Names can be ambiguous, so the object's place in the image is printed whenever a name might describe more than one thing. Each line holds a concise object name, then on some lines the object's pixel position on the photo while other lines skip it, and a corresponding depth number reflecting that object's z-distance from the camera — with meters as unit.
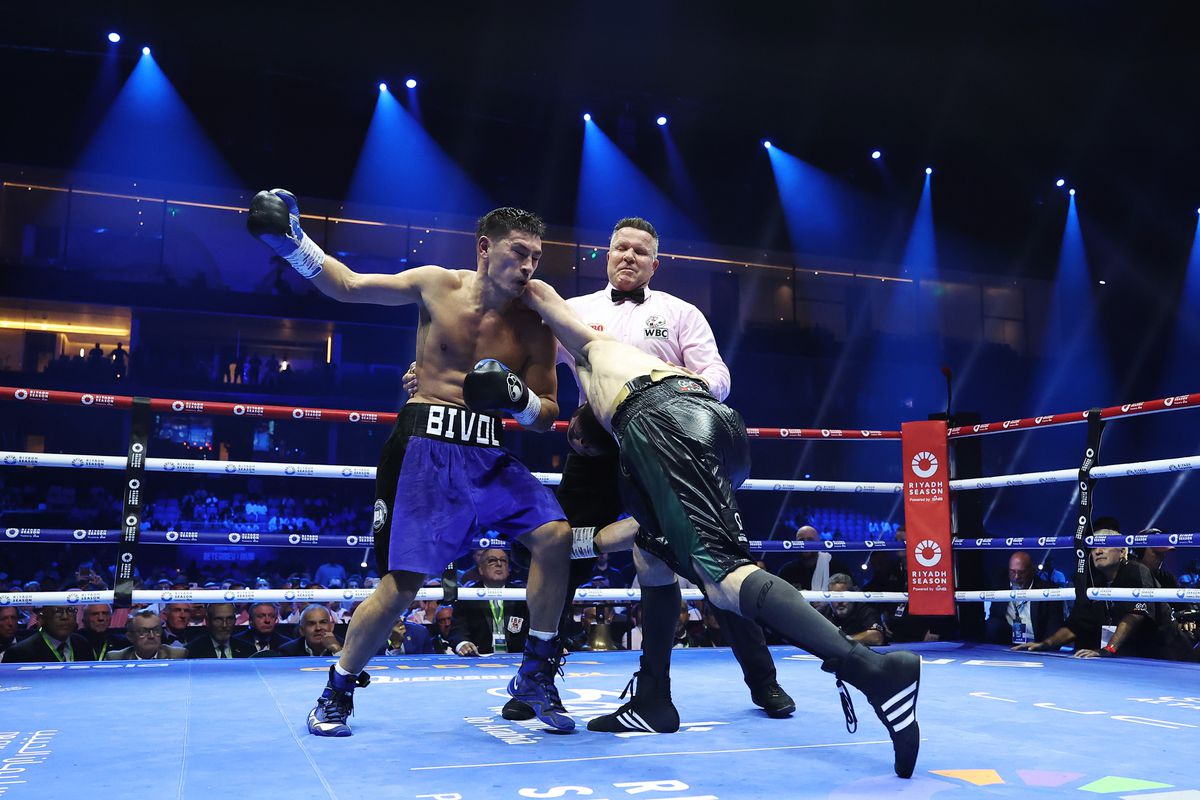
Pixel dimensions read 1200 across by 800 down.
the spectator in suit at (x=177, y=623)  5.17
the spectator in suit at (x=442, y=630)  4.27
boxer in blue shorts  2.30
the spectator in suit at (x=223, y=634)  4.57
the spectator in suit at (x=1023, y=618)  4.61
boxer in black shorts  1.69
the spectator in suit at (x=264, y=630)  4.87
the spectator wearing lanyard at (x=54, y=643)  4.08
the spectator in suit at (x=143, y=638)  4.16
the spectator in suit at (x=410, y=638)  4.56
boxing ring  1.66
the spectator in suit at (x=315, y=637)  4.20
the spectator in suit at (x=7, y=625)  4.93
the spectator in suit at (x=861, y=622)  4.39
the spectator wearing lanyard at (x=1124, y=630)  3.97
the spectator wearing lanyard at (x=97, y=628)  4.48
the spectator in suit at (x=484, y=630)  3.97
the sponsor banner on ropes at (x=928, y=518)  4.40
